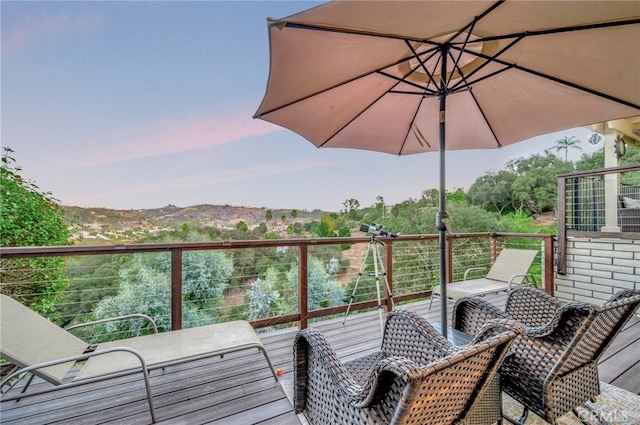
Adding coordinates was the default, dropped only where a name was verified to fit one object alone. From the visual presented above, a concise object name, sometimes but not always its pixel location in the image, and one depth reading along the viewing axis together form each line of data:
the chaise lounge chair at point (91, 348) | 1.61
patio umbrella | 1.34
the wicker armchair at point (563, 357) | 1.27
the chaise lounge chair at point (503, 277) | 3.53
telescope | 3.11
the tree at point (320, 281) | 4.93
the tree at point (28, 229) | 3.69
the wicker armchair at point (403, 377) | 0.81
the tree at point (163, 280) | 4.20
